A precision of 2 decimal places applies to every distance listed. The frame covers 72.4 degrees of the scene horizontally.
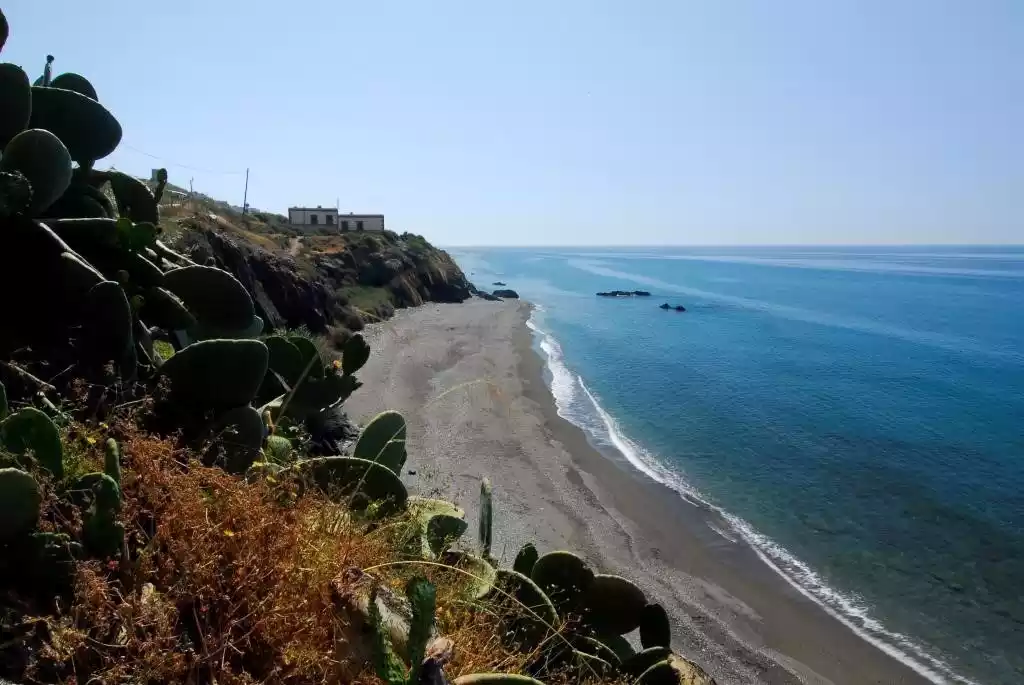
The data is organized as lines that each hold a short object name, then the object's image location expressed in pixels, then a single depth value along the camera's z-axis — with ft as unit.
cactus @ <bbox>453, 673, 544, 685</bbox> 9.16
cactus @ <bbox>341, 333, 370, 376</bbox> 20.83
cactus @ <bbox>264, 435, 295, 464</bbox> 14.96
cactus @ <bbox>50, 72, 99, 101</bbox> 18.10
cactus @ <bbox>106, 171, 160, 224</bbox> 18.49
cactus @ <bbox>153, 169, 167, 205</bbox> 19.00
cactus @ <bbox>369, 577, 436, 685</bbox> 8.06
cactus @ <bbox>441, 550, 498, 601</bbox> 11.95
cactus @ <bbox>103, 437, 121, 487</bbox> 9.37
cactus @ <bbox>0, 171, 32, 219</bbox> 12.96
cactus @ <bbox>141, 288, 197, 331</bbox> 15.74
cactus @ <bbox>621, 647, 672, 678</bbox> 13.82
